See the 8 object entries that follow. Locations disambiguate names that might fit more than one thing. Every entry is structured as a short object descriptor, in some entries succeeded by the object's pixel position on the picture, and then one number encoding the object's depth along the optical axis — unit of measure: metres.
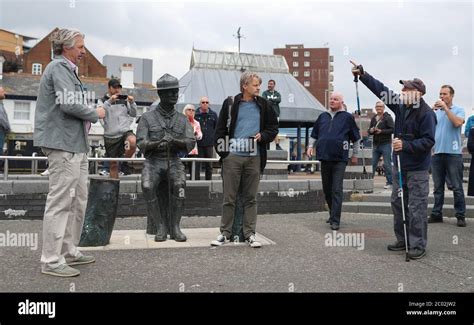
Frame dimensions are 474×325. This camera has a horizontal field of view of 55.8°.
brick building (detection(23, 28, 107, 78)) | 53.22
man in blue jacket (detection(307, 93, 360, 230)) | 7.04
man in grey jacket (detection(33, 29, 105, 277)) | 4.32
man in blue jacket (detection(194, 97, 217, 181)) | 9.43
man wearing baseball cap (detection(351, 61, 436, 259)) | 5.28
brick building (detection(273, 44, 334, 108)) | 108.75
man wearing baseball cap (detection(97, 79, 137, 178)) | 8.22
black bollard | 5.52
